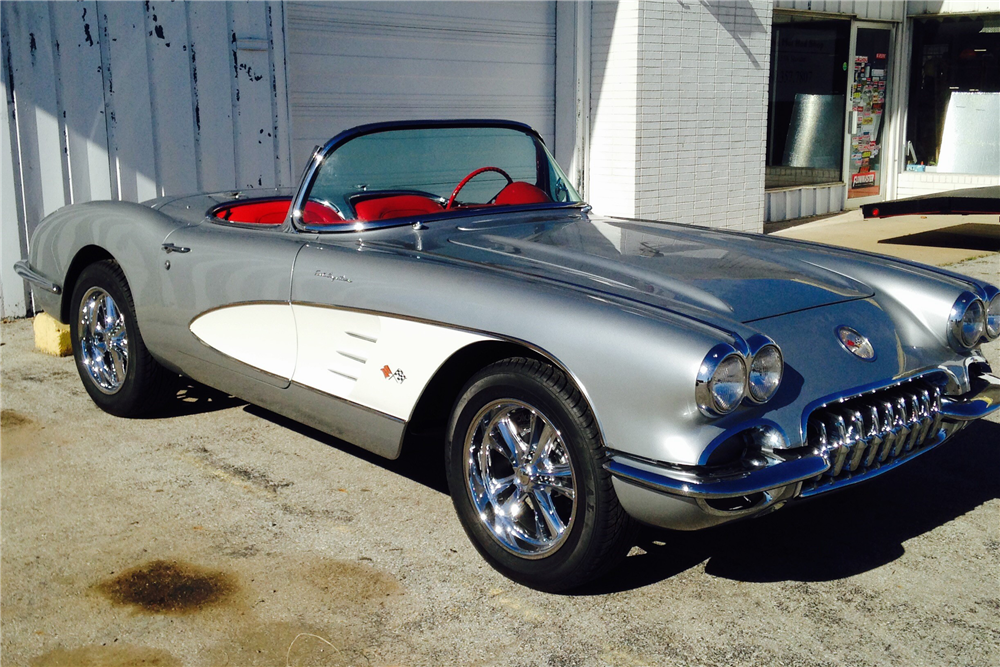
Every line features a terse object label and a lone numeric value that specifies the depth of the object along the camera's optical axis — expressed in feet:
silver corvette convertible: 9.21
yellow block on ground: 19.69
